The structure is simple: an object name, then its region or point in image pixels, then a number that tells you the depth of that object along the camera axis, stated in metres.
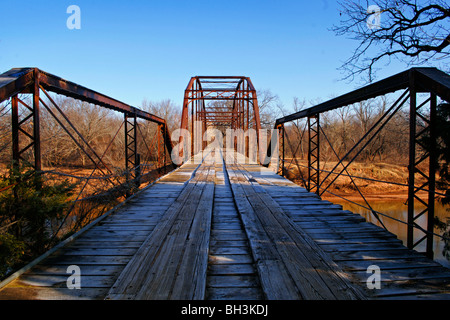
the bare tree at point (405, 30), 7.42
